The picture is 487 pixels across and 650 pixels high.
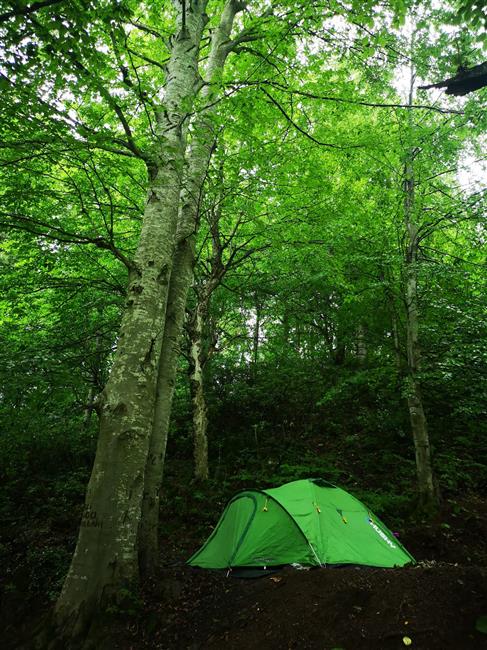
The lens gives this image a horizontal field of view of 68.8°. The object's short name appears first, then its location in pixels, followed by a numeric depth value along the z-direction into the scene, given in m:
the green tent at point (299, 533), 4.86
